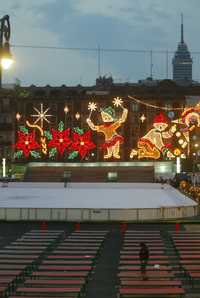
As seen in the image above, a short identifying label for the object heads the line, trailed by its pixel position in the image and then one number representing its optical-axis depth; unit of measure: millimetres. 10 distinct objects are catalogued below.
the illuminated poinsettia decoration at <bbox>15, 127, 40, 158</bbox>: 87875
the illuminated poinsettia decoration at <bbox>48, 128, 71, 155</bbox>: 87750
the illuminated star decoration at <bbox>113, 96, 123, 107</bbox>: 79000
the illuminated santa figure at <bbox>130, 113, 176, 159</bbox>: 84188
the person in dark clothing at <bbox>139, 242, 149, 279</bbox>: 27684
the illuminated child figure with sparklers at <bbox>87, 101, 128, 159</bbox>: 85625
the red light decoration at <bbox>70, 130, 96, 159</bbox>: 87625
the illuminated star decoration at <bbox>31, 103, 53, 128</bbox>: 84306
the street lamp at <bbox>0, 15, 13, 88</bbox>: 13602
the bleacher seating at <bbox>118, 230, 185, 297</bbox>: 22922
